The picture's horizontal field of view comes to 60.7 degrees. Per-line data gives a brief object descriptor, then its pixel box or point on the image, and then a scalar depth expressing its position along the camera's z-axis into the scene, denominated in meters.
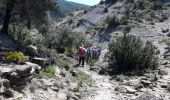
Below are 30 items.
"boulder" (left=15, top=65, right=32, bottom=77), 5.85
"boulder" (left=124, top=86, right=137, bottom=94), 6.96
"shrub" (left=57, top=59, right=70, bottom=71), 8.10
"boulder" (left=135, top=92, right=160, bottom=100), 6.25
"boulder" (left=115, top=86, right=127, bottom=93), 7.08
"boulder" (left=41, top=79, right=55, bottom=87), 6.36
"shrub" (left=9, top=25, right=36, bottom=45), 9.64
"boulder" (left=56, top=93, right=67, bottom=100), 6.02
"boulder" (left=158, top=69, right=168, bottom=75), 8.47
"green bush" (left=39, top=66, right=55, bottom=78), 6.78
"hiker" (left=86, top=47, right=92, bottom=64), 10.93
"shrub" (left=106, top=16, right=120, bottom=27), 19.30
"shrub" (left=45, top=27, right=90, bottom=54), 12.40
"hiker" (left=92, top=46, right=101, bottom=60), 11.65
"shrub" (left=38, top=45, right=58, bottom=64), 7.97
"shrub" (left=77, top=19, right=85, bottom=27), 22.87
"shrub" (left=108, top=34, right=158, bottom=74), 9.17
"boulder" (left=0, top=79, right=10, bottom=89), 5.39
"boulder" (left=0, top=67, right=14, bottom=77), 5.59
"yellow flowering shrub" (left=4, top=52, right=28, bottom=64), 6.58
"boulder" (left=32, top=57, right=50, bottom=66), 7.14
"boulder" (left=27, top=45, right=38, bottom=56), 8.08
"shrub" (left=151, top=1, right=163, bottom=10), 21.46
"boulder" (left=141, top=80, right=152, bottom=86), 7.47
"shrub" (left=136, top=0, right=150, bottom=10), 21.70
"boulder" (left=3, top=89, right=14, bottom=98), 5.37
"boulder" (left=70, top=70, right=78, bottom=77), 7.90
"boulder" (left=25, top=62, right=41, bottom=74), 6.49
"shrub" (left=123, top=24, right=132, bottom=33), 17.89
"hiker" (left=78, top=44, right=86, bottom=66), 10.02
